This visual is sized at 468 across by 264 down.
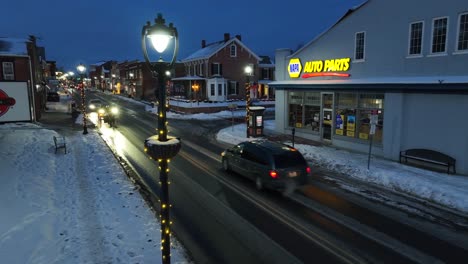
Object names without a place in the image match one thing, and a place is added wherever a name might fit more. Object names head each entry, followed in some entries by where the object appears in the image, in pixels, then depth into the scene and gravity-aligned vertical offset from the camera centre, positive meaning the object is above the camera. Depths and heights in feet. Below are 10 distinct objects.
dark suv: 38.22 -9.12
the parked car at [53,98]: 173.06 -3.92
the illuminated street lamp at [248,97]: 77.00 -1.86
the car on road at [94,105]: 139.89 -6.24
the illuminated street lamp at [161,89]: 16.26 +0.04
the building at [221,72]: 162.71 +8.86
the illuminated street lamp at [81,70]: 84.83 +5.18
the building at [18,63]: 94.12 +7.91
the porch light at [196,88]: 160.06 +0.75
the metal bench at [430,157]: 47.42 -10.38
